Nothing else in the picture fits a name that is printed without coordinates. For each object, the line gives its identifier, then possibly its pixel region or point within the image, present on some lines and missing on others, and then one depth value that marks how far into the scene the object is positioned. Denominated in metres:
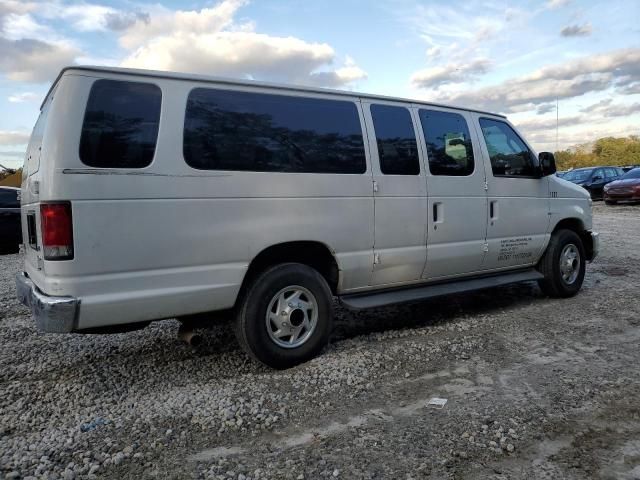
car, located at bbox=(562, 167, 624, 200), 23.47
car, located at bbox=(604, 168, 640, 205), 19.81
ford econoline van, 3.34
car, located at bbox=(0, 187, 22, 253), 10.98
